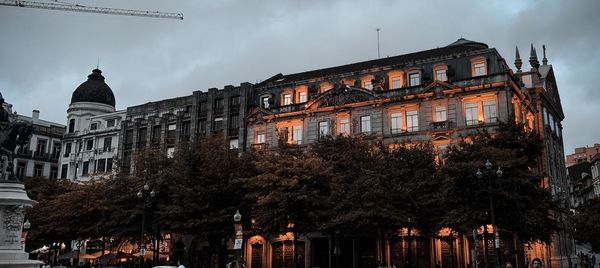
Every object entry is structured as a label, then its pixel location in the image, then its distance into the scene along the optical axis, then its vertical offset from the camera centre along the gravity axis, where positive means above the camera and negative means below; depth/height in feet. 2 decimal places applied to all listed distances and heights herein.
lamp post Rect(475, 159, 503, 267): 95.49 +8.00
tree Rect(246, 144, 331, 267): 123.44 +12.09
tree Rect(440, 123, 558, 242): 111.14 +10.97
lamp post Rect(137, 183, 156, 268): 113.19 +10.04
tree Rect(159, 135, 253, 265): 128.88 +12.97
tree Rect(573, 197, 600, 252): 199.11 +8.99
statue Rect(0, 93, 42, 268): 74.74 +5.18
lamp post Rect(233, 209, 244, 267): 79.31 +0.82
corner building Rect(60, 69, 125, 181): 228.22 +46.52
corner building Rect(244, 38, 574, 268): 152.25 +40.09
